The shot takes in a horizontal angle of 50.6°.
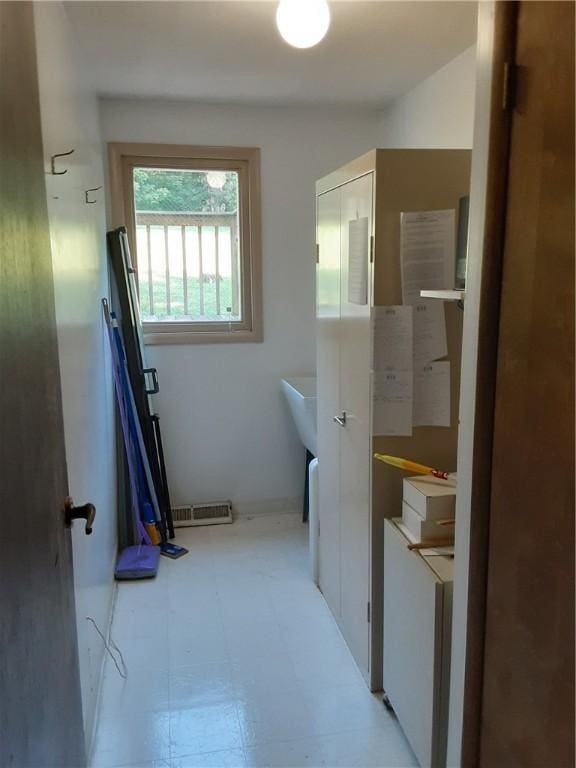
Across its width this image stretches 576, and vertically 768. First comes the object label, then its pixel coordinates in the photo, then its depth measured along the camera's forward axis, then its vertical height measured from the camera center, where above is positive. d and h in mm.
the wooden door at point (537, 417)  919 -208
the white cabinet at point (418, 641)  1679 -1032
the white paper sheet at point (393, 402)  2008 -367
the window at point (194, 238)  3406 +304
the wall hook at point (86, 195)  2424 +393
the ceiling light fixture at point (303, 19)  1827 +817
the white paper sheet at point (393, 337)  1981 -152
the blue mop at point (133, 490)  3055 -1069
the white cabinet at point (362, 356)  1958 -242
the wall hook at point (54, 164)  1693 +357
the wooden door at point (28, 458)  917 -291
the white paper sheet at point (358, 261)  2039 +101
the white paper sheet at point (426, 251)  1940 +124
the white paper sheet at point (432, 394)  2012 -343
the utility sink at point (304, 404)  3191 -605
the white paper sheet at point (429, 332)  1982 -136
